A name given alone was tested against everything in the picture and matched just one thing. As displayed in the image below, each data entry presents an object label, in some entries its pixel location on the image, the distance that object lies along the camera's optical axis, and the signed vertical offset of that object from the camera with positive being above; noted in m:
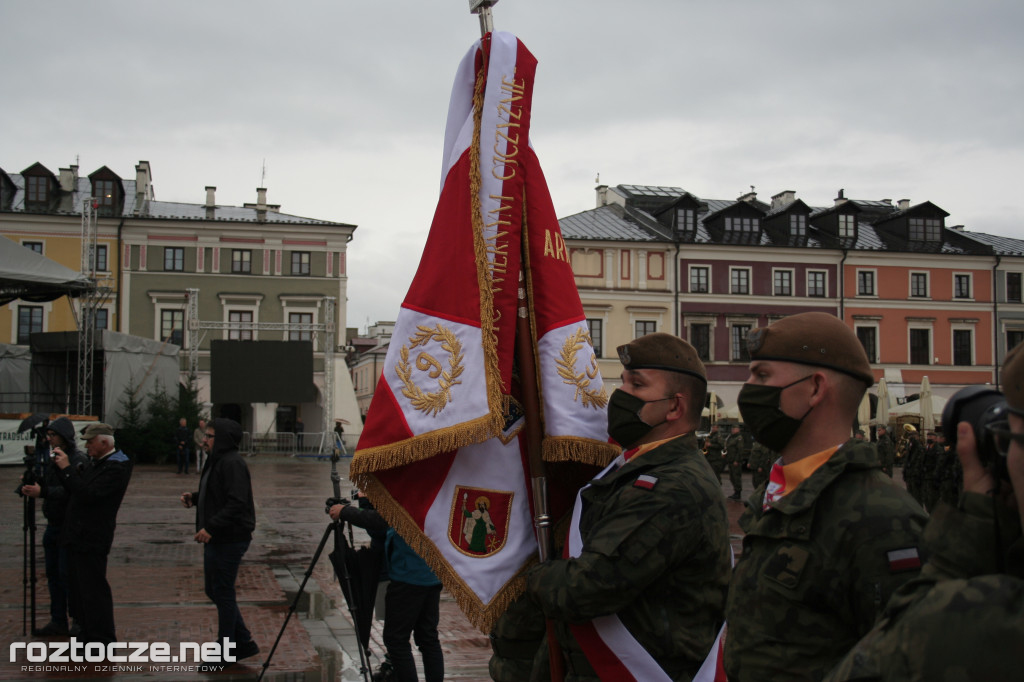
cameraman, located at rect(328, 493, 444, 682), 5.51 -1.37
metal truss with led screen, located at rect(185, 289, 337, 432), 36.25 +1.43
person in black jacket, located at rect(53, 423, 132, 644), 7.14 -1.26
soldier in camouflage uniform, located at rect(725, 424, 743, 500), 22.81 -2.50
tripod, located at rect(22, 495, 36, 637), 7.67 -1.50
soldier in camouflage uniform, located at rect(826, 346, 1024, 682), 1.24 -0.33
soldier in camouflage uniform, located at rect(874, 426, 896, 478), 23.19 -2.30
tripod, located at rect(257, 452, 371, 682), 5.63 -1.28
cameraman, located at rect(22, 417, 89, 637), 7.68 -1.22
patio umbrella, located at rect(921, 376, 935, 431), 28.86 -1.33
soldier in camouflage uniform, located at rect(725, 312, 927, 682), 2.26 -0.41
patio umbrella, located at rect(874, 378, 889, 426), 29.33 -1.44
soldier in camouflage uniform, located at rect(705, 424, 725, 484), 25.87 -2.49
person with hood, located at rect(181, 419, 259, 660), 7.00 -1.21
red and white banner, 3.41 -0.05
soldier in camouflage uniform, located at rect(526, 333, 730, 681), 2.79 -0.56
